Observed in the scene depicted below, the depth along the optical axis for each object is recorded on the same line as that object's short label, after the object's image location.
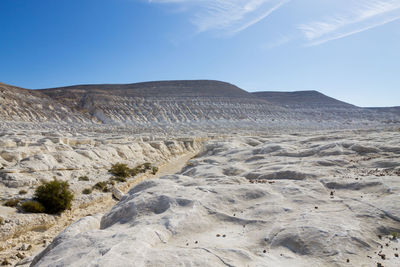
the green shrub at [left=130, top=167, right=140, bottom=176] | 18.73
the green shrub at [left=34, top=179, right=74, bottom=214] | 11.23
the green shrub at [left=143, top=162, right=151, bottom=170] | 21.25
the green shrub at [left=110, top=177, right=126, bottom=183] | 16.57
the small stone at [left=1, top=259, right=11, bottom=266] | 7.55
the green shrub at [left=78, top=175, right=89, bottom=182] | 15.22
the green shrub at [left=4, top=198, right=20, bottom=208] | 10.73
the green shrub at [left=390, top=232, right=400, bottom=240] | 5.01
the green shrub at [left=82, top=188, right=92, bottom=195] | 13.65
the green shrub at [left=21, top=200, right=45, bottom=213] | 10.72
